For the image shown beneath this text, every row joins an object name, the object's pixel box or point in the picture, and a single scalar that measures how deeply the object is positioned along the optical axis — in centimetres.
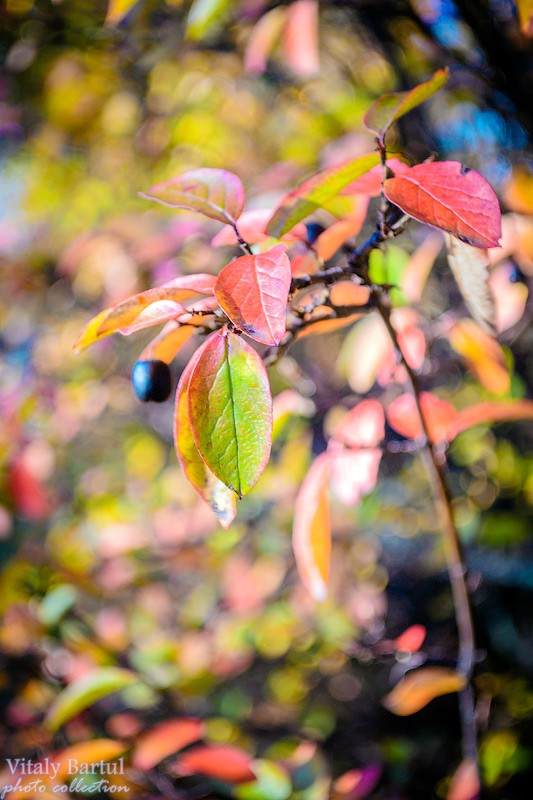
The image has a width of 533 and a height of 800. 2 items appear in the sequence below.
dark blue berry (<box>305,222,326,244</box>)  28
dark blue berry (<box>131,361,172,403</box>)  26
